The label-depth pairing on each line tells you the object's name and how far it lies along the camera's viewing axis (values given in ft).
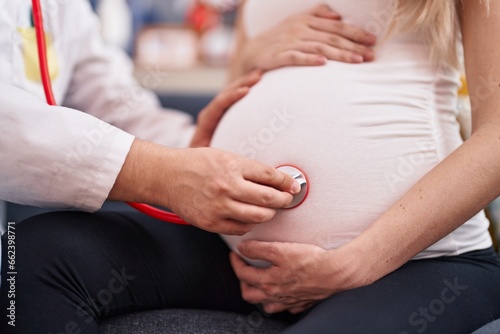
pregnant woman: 4.11
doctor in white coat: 4.09
